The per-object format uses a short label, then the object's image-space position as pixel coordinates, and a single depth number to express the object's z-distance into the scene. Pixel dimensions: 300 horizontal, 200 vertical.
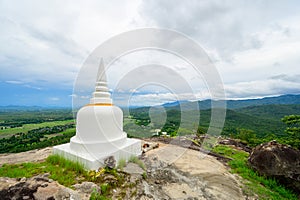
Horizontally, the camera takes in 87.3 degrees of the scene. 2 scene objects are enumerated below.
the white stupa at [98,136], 6.69
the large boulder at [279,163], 6.21
